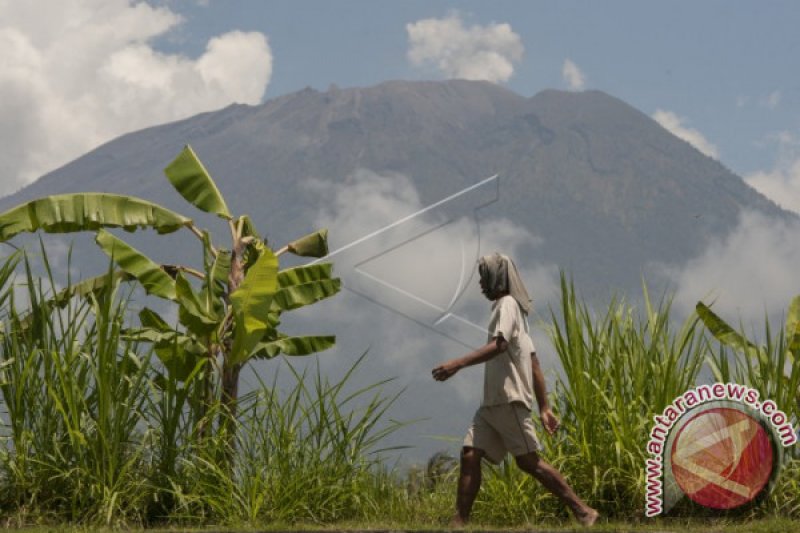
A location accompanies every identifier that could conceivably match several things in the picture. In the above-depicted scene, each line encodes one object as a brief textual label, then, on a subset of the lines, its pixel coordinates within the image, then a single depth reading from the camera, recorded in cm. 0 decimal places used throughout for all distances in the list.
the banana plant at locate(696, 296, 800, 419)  1838
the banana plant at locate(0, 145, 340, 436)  1945
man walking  1513
